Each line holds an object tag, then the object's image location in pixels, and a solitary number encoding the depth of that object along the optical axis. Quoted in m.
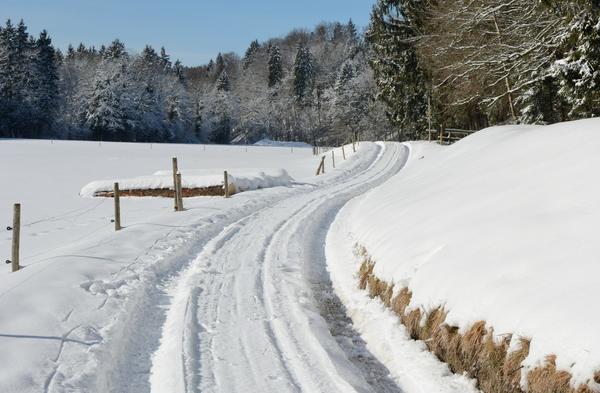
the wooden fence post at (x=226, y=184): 20.74
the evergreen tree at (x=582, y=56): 12.63
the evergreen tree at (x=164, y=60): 110.88
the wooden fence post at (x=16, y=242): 8.98
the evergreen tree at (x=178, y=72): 106.70
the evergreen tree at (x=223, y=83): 103.39
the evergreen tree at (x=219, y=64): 133.50
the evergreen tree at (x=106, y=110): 71.00
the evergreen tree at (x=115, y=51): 86.00
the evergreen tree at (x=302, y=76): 95.75
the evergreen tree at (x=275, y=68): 107.19
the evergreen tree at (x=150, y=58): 98.19
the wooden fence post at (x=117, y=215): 13.30
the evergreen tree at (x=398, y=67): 37.47
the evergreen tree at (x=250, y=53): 125.12
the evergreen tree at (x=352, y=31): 117.56
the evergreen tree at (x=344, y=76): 82.69
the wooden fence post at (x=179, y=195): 17.11
